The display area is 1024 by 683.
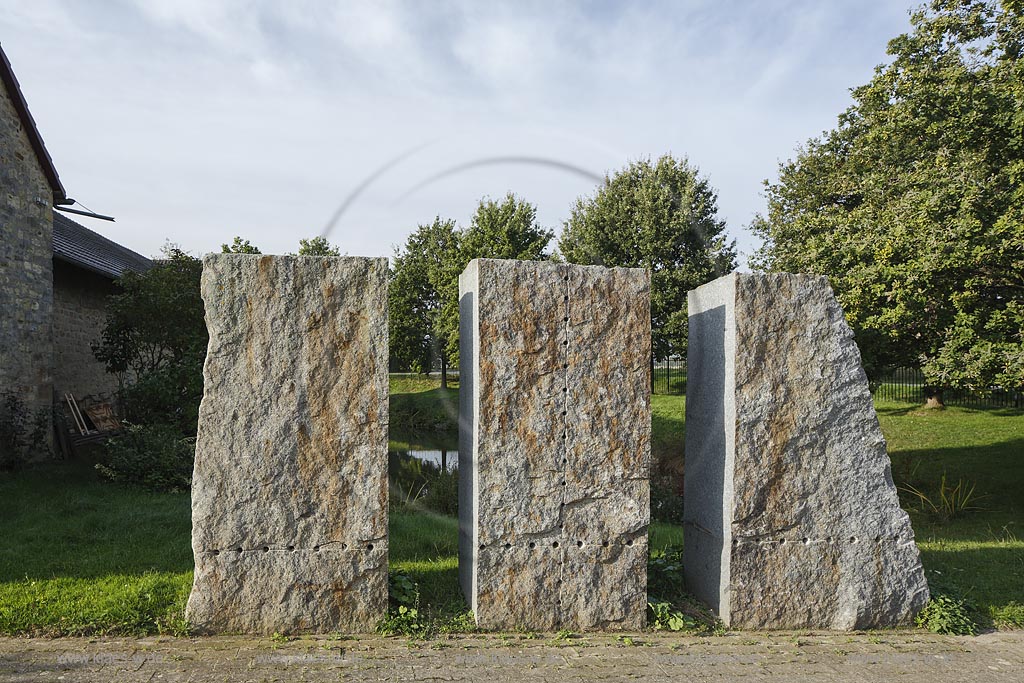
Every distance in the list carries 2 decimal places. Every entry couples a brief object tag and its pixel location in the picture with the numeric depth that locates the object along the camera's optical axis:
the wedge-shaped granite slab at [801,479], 4.54
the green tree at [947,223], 7.97
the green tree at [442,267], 20.70
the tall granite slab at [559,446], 4.36
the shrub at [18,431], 9.77
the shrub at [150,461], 9.41
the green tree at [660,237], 20.66
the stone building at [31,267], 9.68
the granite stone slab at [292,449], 4.23
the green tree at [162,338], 11.51
